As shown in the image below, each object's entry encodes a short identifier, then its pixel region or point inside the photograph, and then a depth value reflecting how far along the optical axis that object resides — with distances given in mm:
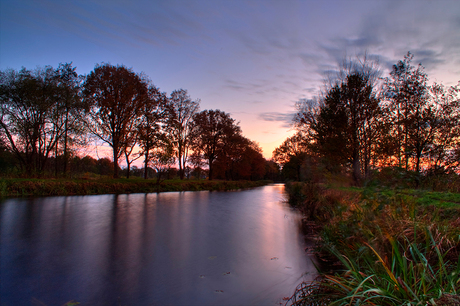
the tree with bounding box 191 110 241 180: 36031
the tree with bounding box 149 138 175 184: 24062
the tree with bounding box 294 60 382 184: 15546
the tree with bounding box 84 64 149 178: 21156
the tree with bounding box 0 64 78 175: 19109
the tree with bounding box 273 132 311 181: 50338
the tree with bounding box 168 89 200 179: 29589
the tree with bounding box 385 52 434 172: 13336
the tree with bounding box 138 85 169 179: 24206
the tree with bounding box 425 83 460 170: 12367
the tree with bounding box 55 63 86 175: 20906
